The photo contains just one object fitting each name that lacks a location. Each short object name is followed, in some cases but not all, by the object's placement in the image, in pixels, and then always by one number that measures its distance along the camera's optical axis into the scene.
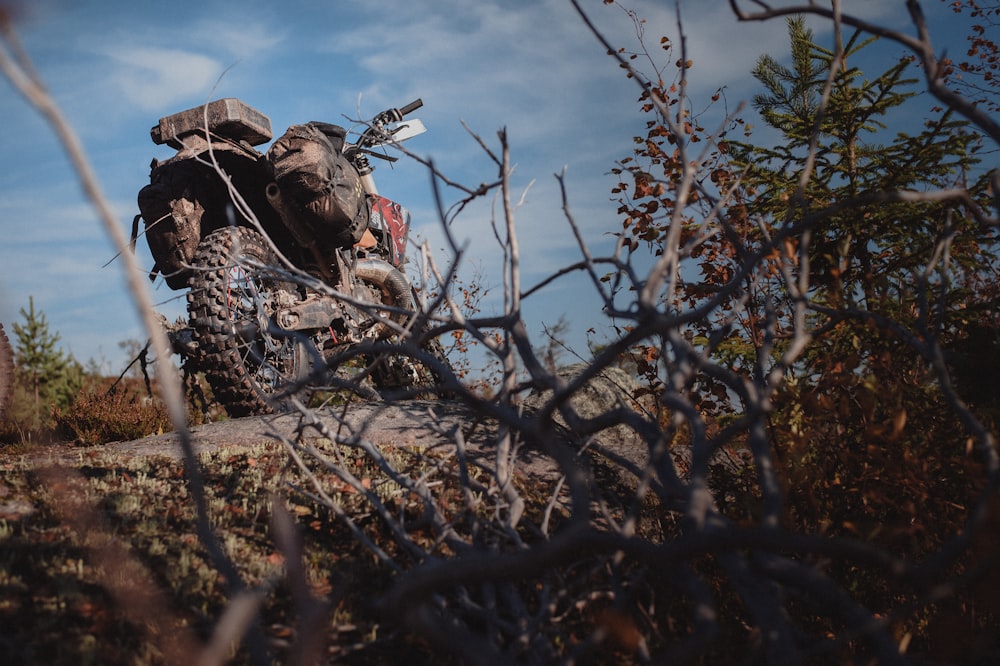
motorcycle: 6.08
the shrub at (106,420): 6.30
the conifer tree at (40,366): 10.01
